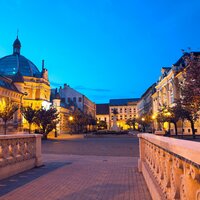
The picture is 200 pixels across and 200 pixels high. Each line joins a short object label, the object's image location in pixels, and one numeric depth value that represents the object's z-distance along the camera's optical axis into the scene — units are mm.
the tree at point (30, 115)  40500
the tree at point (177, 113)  35531
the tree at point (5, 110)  31312
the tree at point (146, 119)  69562
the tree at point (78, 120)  74438
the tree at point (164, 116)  40347
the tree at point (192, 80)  10352
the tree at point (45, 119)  38772
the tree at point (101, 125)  108138
